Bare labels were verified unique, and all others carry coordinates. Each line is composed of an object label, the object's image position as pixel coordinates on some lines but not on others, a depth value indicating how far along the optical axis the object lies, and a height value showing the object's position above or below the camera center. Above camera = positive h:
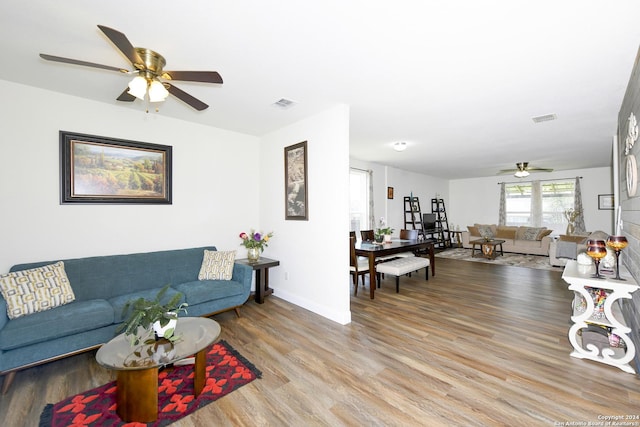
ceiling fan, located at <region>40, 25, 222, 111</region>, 1.90 +1.02
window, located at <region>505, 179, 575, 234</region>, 8.29 +0.30
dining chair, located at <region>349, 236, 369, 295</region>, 4.34 -0.83
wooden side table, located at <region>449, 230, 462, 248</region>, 9.59 -0.82
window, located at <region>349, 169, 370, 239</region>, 6.42 +0.35
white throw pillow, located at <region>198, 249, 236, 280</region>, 3.42 -0.63
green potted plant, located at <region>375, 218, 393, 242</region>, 4.90 -0.33
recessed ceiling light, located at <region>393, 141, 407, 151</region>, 4.98 +1.28
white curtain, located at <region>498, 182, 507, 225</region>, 9.25 +0.25
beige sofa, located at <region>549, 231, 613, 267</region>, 5.95 -0.80
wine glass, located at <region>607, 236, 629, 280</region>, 2.31 -0.27
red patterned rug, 1.71 -1.27
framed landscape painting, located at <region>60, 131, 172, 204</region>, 2.89 +0.54
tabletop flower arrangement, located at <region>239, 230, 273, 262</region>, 3.94 -0.41
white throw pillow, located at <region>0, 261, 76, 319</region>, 2.20 -0.62
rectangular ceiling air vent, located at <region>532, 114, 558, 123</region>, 3.59 +1.28
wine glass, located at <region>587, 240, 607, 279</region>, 2.35 -0.33
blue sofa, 2.07 -0.81
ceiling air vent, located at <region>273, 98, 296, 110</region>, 3.07 +1.30
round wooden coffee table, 1.66 -0.90
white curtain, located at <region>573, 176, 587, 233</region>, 7.87 +0.08
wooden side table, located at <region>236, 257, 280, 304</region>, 3.79 -0.82
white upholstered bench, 4.29 -0.85
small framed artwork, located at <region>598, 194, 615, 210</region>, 7.50 +0.31
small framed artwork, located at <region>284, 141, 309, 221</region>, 3.66 +0.46
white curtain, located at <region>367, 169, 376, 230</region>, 6.72 +0.24
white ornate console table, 2.19 -0.91
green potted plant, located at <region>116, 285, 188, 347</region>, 1.84 -0.71
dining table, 4.11 -0.56
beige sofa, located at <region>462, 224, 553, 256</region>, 7.69 -0.70
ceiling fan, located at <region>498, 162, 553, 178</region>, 6.79 +1.14
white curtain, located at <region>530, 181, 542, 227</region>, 8.66 +0.26
